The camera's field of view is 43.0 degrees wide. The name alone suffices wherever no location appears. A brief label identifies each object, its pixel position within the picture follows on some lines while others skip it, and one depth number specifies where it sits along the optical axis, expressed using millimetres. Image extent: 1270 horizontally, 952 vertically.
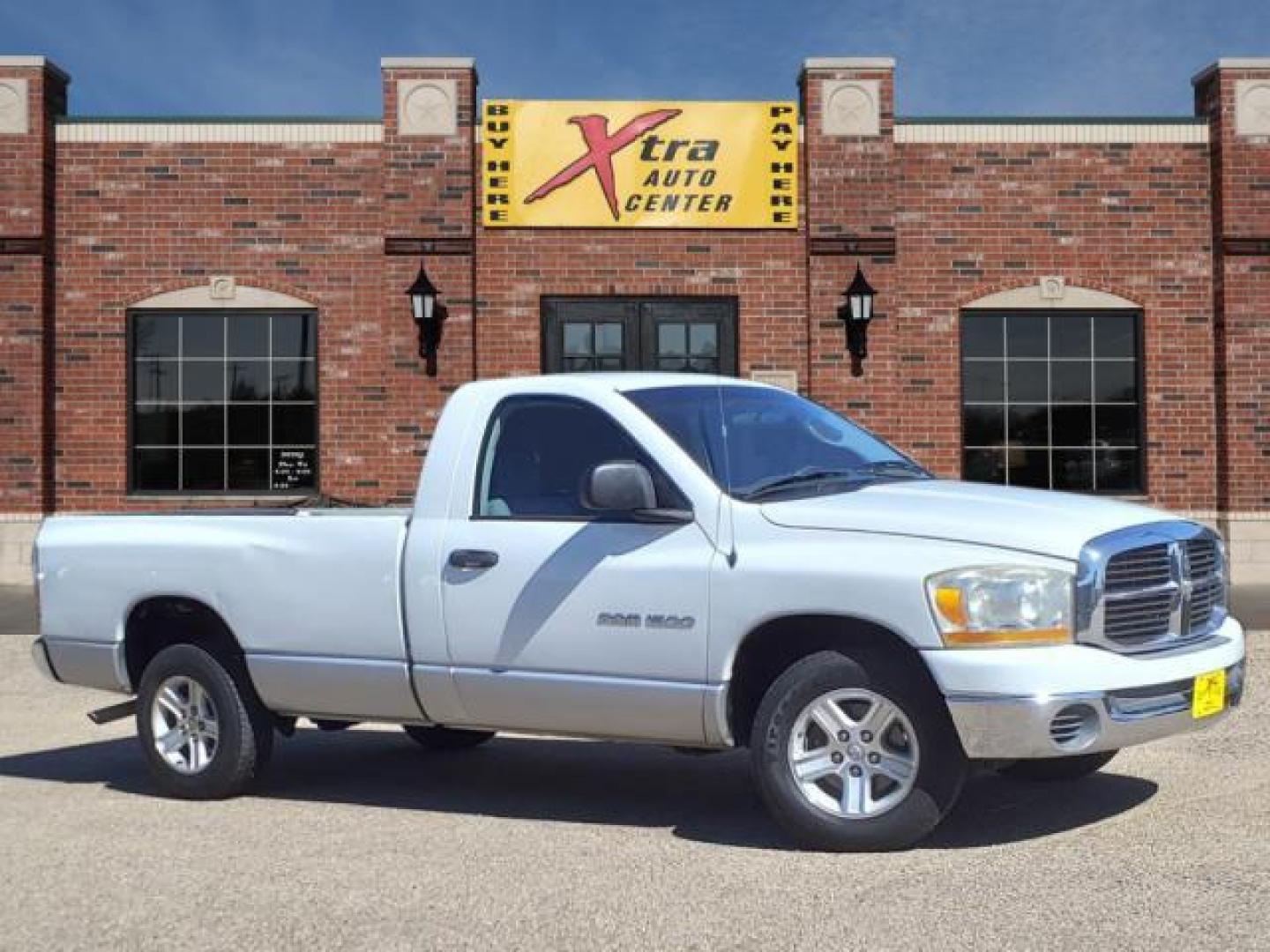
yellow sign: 18594
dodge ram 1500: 5668
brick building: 18562
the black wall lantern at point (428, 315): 17906
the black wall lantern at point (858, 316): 18016
